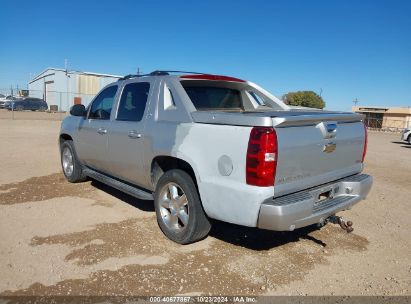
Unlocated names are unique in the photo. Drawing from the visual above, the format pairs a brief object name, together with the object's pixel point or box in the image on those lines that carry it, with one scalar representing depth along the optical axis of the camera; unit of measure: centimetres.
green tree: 5776
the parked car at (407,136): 2010
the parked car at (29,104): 3903
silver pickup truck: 325
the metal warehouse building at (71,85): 4738
